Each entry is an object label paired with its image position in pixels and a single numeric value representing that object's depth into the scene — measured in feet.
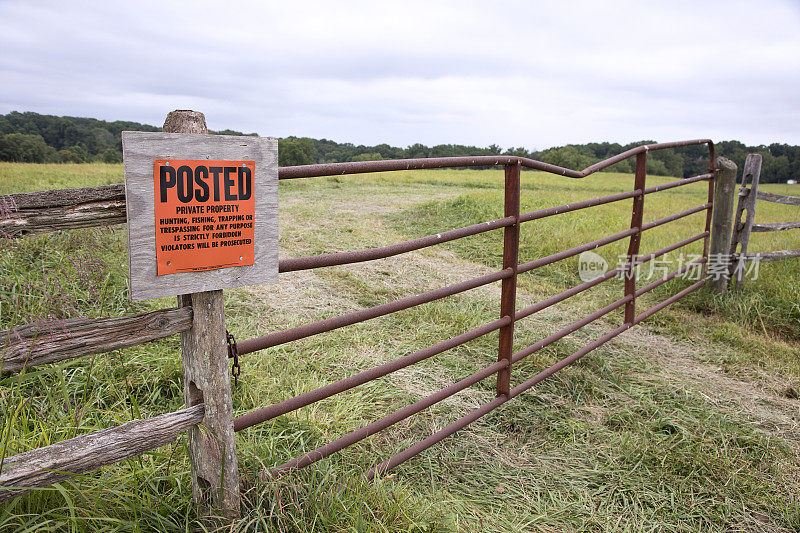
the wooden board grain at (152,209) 5.14
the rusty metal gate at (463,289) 7.00
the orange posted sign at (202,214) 5.33
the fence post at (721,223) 18.42
